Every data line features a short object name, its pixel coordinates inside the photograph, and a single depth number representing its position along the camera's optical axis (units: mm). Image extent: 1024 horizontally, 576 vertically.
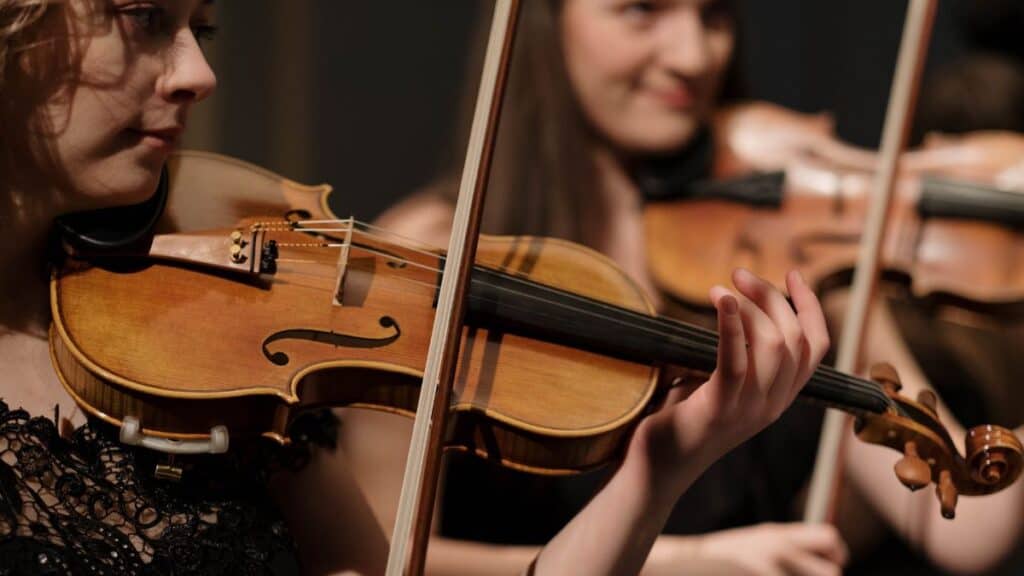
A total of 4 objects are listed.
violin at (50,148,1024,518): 1800
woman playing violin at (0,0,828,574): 1795
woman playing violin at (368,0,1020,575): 2446
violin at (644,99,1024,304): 2438
